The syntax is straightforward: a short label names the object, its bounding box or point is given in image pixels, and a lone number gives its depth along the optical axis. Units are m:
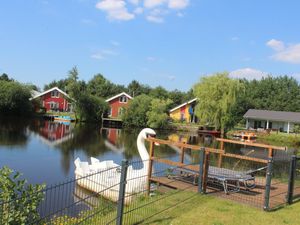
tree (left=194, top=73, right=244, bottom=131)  40.29
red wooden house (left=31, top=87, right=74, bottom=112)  52.97
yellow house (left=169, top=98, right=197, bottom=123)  51.38
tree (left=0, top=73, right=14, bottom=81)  71.82
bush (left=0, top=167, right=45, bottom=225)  4.13
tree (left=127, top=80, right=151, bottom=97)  76.30
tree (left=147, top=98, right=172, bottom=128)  42.95
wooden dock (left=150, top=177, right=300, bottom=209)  6.48
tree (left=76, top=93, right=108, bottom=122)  46.56
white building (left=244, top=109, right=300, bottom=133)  45.55
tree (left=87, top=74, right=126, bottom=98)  73.34
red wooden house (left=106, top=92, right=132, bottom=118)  53.21
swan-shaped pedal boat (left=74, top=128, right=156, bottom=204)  8.22
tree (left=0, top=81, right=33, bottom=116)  45.72
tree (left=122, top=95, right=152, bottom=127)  44.78
